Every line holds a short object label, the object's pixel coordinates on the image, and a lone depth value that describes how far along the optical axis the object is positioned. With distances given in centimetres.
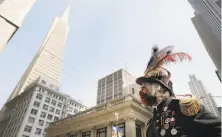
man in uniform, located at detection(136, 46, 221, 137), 197
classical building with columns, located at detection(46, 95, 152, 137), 1555
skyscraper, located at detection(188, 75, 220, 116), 14465
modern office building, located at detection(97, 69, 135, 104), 8438
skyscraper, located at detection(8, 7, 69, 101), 8241
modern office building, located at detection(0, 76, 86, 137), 4331
